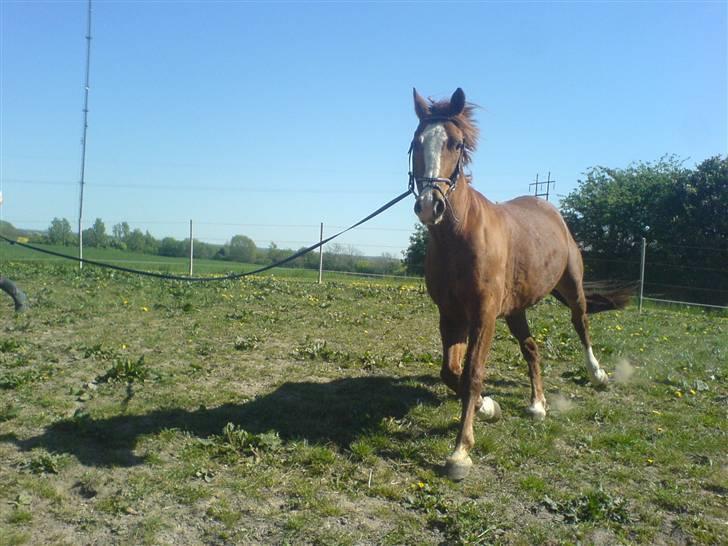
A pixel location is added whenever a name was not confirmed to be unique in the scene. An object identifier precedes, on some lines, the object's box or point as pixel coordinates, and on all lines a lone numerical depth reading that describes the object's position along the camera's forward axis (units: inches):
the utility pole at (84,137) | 773.4
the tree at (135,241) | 1512.1
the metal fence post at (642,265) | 552.0
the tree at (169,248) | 1530.5
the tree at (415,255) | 865.2
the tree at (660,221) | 828.6
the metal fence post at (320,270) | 691.2
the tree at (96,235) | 1174.2
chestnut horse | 164.2
